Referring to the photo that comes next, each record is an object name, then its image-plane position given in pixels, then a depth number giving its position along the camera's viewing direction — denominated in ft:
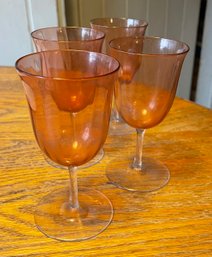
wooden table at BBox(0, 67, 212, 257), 1.49
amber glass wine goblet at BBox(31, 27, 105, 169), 2.01
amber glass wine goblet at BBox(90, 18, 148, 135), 2.37
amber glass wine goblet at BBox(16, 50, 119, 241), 1.40
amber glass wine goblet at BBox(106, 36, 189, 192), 1.72
